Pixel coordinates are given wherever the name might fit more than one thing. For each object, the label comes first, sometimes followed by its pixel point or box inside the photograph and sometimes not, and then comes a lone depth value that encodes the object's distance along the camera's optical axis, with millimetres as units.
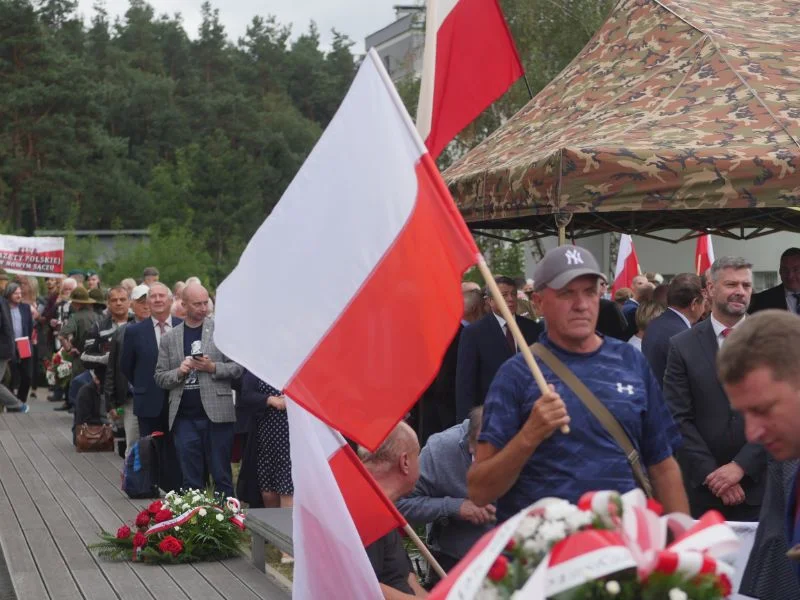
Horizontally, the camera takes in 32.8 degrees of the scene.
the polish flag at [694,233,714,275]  15258
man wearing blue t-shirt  4172
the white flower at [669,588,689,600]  2521
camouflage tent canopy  7836
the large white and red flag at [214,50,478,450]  4629
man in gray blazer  10602
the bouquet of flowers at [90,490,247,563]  8891
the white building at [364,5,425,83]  58612
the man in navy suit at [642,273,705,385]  8430
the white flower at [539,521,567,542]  2607
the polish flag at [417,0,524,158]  8242
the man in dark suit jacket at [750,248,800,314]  9211
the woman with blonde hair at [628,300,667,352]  9695
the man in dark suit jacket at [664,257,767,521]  7188
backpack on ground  11469
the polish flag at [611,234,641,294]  16484
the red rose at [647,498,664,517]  2758
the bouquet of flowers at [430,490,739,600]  2529
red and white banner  25594
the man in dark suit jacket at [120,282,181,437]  11688
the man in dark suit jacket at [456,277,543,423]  9352
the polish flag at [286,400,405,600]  5121
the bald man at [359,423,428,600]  5461
